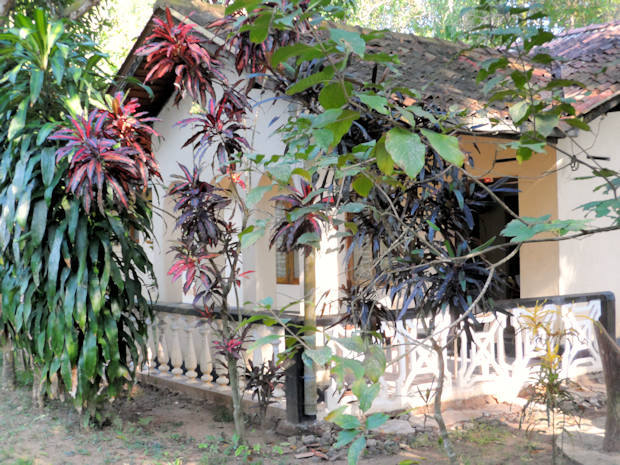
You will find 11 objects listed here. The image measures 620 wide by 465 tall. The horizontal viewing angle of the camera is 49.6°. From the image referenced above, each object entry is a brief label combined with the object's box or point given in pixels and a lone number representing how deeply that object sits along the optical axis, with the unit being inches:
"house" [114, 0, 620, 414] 236.7
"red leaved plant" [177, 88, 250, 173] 183.0
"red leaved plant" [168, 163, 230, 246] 183.5
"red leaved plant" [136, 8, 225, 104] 182.2
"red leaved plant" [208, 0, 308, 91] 165.3
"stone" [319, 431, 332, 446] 197.0
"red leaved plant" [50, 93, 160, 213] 173.6
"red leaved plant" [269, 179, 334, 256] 165.5
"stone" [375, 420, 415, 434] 201.8
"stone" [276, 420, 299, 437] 205.2
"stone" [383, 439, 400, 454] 191.0
